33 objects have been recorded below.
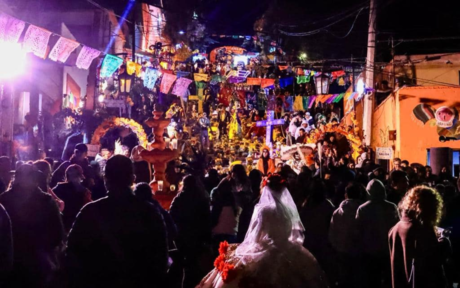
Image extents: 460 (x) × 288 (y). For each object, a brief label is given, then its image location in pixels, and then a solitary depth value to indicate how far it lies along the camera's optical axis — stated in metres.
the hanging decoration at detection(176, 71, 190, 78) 30.98
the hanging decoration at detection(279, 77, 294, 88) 33.56
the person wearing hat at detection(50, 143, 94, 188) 9.09
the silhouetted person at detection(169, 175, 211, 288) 7.83
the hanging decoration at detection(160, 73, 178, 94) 23.73
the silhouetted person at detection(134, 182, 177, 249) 6.51
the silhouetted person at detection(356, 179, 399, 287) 7.16
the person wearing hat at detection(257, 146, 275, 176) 17.75
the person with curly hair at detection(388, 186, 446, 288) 5.45
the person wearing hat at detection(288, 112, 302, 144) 28.34
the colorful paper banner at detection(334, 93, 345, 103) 30.72
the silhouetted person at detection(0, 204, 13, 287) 4.38
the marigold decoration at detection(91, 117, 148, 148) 17.59
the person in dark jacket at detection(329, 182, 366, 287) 7.36
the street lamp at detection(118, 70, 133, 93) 24.67
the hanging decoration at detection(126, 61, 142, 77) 24.61
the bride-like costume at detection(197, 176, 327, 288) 5.02
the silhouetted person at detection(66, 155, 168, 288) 4.02
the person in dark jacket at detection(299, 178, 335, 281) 7.73
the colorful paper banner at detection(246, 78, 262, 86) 33.33
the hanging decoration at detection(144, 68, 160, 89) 23.86
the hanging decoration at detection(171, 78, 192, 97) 24.11
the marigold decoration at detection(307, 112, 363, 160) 21.22
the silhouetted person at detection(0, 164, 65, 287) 5.27
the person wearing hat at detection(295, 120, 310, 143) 26.98
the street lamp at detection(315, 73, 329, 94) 31.09
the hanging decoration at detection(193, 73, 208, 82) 32.81
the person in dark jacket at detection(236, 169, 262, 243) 7.87
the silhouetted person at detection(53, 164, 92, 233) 7.28
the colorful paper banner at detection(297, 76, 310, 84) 34.45
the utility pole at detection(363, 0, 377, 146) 22.94
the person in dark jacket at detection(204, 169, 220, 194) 10.89
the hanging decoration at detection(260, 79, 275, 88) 33.02
